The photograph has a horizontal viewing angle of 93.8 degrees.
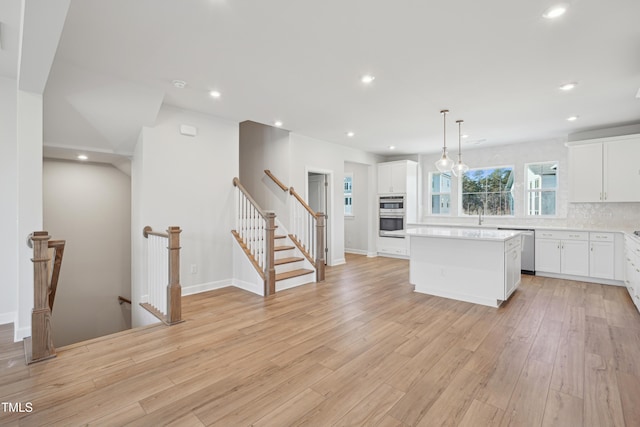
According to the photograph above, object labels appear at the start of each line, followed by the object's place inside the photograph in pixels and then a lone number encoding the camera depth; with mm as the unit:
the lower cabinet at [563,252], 5188
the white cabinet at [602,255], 4938
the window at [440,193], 7598
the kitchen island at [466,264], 3863
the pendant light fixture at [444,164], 4257
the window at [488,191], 6727
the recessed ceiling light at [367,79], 3301
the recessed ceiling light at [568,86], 3479
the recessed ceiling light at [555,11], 2146
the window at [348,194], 8266
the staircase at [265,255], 4379
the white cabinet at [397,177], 7422
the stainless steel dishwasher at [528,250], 5664
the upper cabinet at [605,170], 4969
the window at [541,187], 6195
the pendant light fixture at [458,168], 4531
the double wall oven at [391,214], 7434
